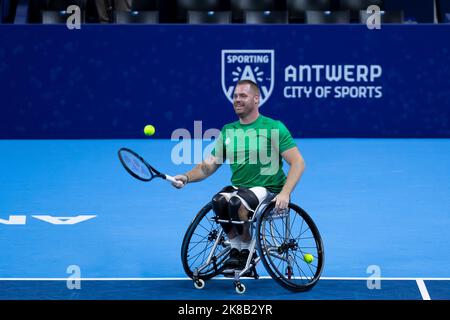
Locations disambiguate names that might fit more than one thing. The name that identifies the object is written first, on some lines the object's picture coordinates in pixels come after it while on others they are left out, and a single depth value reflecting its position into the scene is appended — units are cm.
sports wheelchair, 1507
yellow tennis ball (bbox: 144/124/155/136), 1567
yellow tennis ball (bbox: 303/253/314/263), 1540
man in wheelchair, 1572
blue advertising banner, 3067
